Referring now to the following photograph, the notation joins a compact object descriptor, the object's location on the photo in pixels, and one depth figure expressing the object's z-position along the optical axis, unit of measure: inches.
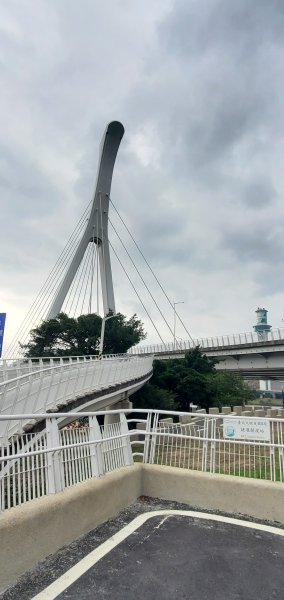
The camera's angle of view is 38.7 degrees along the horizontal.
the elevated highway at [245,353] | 1934.1
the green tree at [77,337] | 1990.7
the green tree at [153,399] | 1510.8
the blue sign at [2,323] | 357.1
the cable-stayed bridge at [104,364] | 496.7
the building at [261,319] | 5787.4
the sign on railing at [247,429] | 229.6
